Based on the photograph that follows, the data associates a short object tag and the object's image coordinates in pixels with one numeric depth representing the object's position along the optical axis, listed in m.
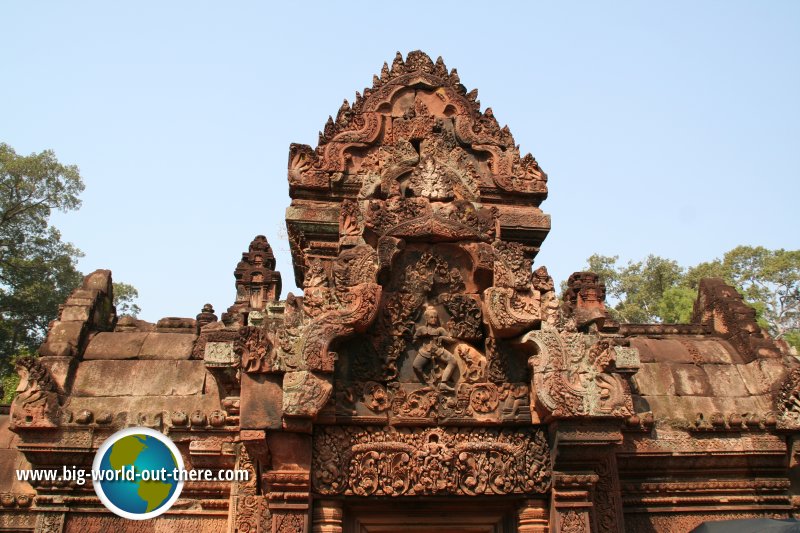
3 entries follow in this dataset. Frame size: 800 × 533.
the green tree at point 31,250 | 26.41
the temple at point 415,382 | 5.95
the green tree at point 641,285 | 35.00
